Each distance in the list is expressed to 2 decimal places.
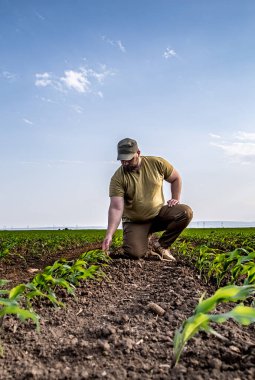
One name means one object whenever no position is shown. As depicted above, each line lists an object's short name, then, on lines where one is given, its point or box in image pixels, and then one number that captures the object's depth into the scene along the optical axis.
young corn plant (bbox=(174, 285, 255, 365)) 1.68
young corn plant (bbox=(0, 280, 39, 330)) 1.86
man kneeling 6.01
